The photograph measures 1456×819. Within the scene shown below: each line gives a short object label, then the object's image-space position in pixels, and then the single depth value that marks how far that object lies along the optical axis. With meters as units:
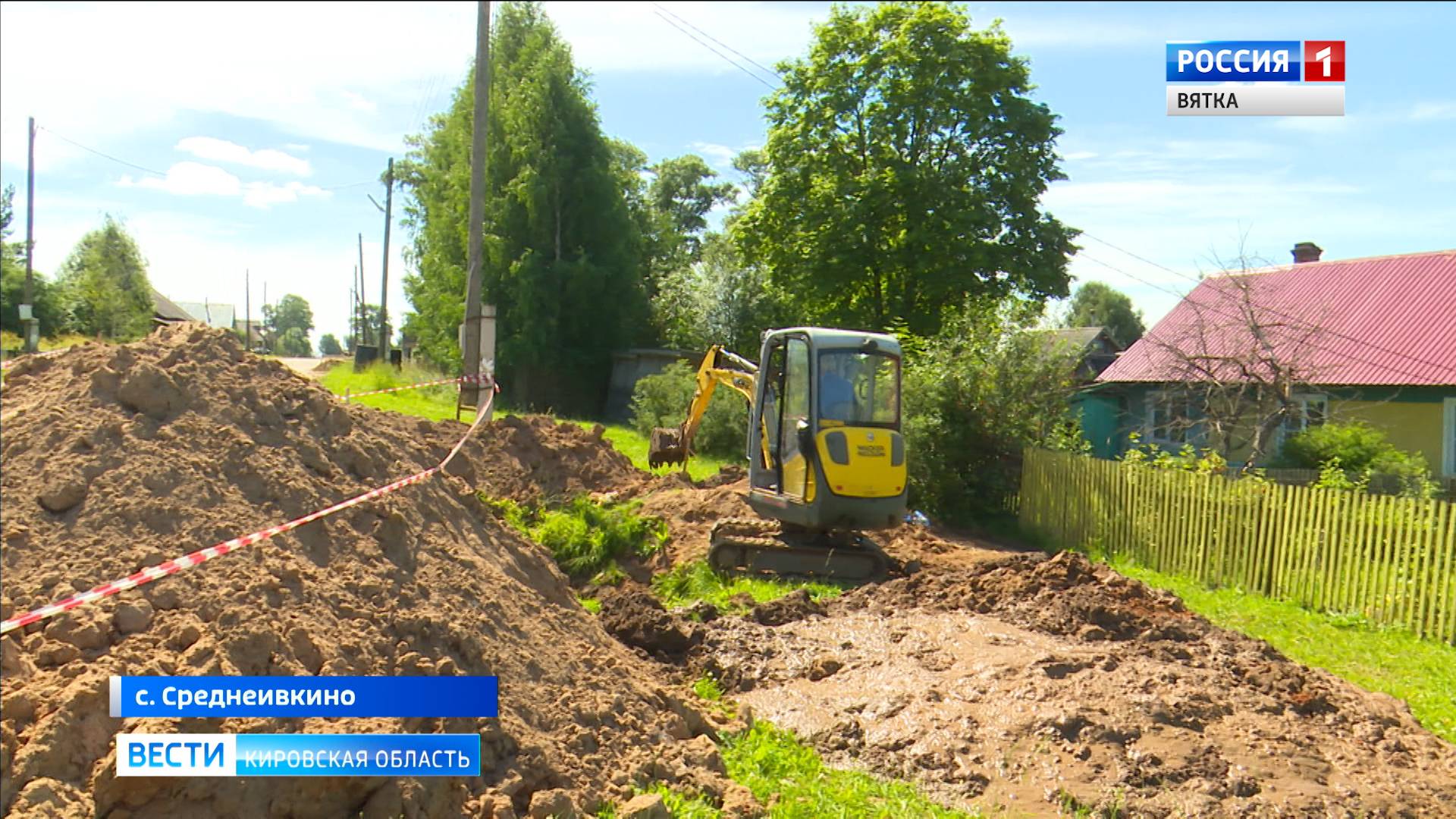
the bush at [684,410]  22.22
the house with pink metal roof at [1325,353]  18.17
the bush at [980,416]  17.11
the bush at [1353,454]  16.52
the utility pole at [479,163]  17.55
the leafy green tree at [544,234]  32.09
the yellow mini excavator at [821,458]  11.84
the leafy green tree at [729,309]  35.03
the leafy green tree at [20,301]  40.97
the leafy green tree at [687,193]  59.94
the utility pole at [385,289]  41.72
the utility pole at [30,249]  31.83
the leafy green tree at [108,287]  40.69
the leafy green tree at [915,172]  25.69
